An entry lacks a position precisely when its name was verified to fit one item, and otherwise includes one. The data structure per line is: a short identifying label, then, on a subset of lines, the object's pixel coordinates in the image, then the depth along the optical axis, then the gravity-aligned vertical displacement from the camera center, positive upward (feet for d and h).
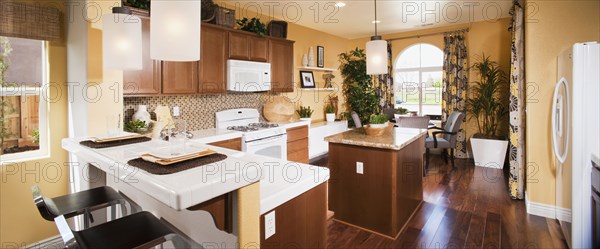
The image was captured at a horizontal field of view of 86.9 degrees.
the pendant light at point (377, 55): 9.73 +1.74
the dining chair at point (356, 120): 17.75 -0.48
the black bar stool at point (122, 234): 3.80 -1.56
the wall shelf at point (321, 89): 17.67 +1.37
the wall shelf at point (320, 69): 18.06 +2.53
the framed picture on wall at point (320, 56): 19.04 +3.35
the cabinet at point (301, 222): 4.38 -1.66
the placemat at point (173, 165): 3.51 -0.62
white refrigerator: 7.36 -0.43
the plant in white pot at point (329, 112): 19.71 -0.03
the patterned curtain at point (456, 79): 18.39 +1.87
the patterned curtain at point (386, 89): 21.15 +1.50
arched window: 20.27 +2.15
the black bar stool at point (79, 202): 4.74 -1.50
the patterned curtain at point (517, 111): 11.26 +0.00
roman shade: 7.61 +2.29
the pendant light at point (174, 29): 4.40 +1.17
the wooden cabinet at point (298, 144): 14.49 -1.53
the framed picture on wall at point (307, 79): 17.89 +1.87
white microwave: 12.45 +1.48
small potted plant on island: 10.03 -0.44
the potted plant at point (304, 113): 16.93 -0.08
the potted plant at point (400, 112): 20.17 -0.04
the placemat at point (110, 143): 5.06 -0.51
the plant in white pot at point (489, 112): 16.33 -0.05
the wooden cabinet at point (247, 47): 12.55 +2.71
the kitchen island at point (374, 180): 8.98 -2.06
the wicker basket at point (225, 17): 11.96 +3.67
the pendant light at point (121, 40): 5.83 +1.37
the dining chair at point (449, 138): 15.88 -1.36
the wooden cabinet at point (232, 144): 11.20 -1.15
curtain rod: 18.31 +4.76
